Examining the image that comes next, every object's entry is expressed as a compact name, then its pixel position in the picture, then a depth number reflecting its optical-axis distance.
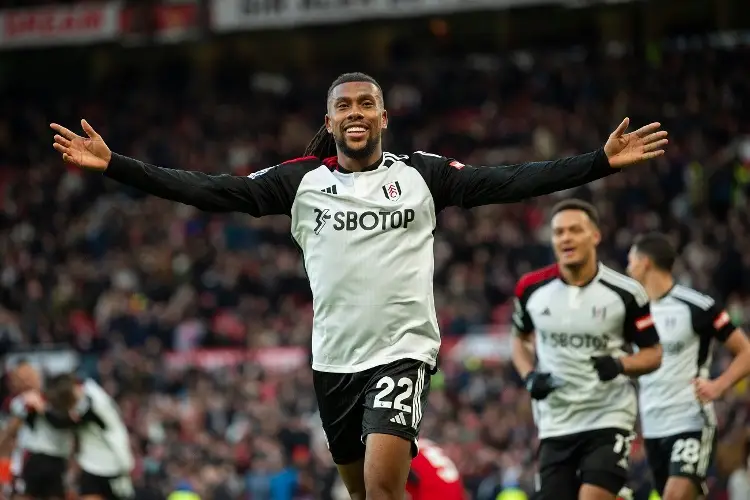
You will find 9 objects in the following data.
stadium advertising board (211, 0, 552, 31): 23.30
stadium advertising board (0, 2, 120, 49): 27.11
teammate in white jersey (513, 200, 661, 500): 7.78
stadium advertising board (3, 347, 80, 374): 20.67
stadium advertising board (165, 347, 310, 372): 19.17
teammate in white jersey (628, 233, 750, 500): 8.82
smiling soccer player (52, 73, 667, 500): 5.82
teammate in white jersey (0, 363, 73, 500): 11.42
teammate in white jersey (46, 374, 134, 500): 11.30
